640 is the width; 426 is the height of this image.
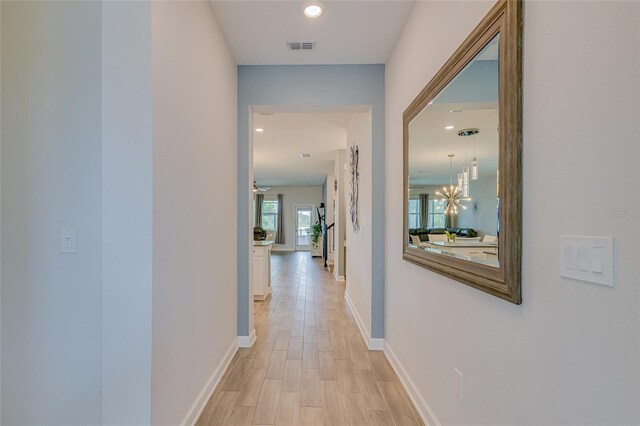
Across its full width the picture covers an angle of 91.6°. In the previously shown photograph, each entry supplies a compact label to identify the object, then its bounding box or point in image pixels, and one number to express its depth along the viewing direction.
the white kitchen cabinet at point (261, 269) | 4.61
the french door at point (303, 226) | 12.94
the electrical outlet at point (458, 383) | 1.44
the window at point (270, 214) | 12.94
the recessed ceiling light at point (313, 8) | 2.08
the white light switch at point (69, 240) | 1.45
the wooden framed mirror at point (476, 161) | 1.04
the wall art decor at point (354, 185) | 3.87
